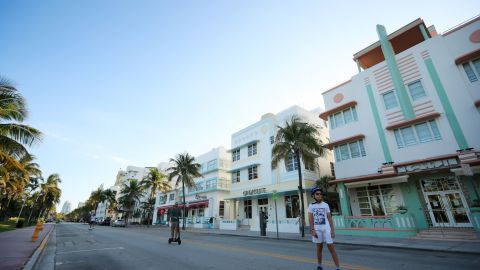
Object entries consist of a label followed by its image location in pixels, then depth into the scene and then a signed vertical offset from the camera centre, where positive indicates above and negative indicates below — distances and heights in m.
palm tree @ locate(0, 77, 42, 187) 13.15 +5.36
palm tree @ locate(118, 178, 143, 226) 49.56 +6.68
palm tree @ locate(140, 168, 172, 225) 42.03 +7.42
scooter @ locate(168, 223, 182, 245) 11.09 -0.73
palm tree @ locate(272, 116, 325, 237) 17.68 +5.72
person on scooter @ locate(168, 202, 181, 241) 11.37 +0.42
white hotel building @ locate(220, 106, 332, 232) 22.94 +4.78
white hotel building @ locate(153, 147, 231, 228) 32.66 +4.59
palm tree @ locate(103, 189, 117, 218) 69.03 +8.24
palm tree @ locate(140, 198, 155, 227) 46.86 +3.96
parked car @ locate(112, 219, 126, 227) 40.47 +0.32
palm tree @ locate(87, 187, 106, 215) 70.20 +8.53
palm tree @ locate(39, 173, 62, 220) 55.74 +8.17
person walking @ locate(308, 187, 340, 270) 4.93 -0.02
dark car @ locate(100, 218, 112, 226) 49.03 +0.63
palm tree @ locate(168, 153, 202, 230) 31.86 +7.18
